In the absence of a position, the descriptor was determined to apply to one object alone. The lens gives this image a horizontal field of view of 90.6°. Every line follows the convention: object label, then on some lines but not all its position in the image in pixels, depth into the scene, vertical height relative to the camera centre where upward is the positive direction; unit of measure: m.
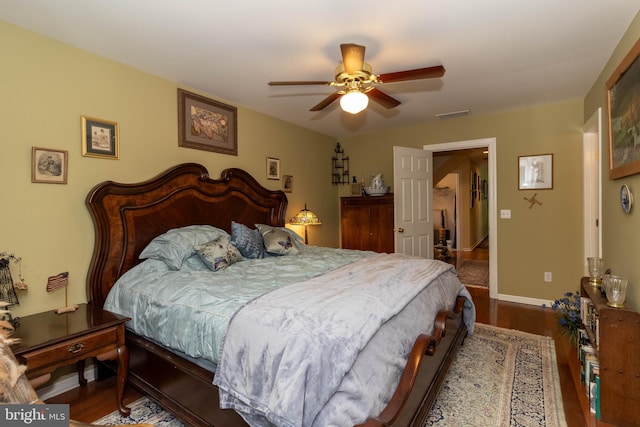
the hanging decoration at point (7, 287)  1.88 -0.44
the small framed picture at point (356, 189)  5.24 +0.38
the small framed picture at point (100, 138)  2.41 +0.60
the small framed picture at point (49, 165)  2.15 +0.35
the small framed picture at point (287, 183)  4.38 +0.40
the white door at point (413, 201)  4.18 +0.13
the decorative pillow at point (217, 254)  2.52 -0.34
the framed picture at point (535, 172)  3.91 +0.47
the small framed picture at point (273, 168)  4.14 +0.59
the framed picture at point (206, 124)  3.13 +0.94
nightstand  1.63 -0.69
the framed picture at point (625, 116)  1.99 +0.65
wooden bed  1.61 -0.34
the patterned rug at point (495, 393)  1.89 -1.23
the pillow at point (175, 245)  2.48 -0.25
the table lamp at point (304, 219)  4.24 -0.09
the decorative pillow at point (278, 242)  3.17 -0.30
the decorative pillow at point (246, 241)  3.02 -0.28
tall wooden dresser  4.55 -0.17
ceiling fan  1.99 +0.90
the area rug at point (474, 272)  5.06 -1.11
